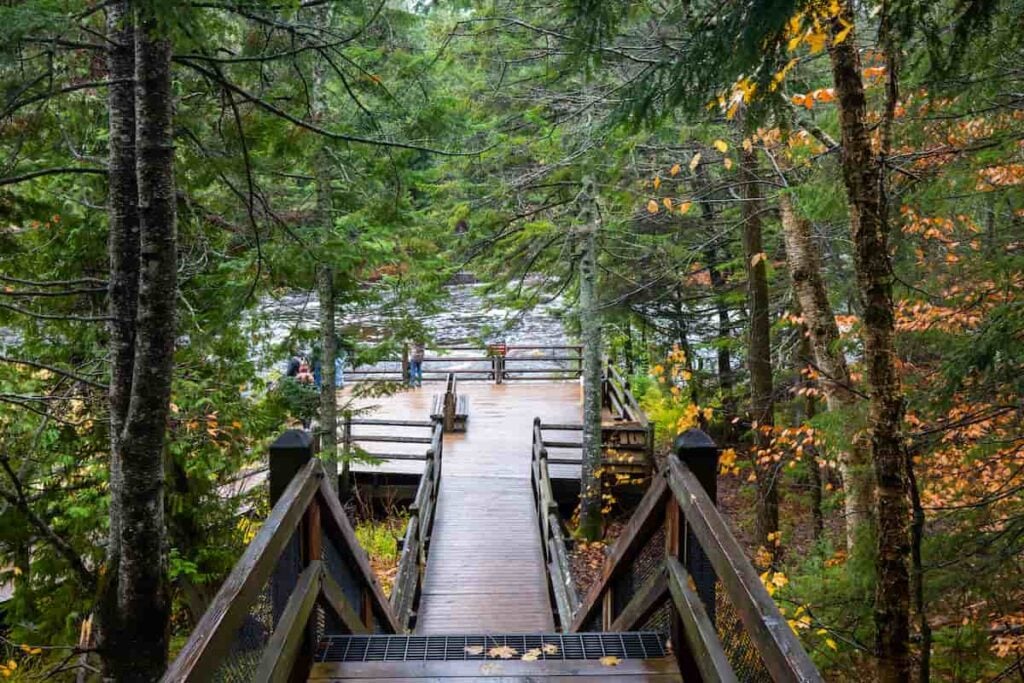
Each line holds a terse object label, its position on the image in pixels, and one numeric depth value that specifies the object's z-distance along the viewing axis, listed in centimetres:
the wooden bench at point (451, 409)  1789
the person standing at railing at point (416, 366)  2267
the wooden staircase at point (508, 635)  208
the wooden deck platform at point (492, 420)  1569
